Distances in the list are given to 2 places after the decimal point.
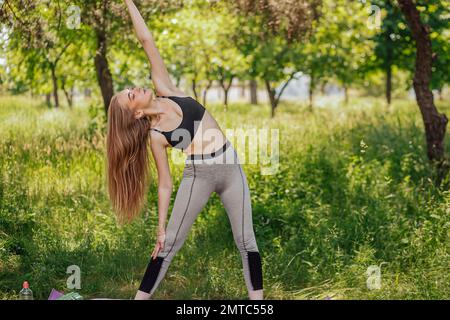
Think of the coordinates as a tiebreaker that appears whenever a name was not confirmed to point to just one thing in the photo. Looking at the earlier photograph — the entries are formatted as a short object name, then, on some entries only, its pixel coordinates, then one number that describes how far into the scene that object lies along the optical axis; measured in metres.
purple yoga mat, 4.75
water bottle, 4.79
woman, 4.05
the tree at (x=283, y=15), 7.26
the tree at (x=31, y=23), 5.90
